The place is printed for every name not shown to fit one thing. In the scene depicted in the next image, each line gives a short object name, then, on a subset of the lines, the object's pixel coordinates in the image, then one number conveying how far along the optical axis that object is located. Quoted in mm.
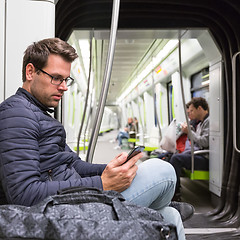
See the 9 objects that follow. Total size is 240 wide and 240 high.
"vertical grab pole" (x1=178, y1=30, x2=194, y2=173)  3246
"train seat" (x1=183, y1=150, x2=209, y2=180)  3646
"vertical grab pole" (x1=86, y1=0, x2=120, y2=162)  1413
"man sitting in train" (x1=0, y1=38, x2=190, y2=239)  1062
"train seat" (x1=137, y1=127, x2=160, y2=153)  7091
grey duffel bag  841
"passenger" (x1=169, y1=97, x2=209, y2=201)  3693
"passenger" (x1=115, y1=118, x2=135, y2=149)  11773
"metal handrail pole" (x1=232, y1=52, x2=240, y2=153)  2642
